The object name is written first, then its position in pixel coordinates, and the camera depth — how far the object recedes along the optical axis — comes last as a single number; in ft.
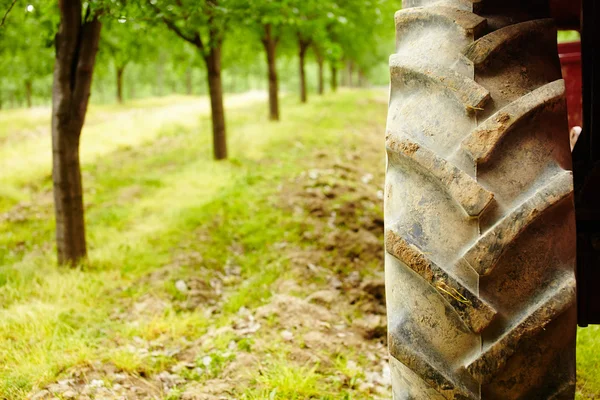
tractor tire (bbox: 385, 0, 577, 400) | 4.63
